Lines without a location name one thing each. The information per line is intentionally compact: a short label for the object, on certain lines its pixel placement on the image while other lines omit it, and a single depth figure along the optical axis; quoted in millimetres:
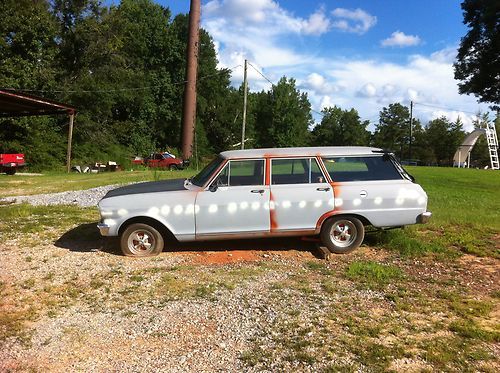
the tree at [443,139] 81750
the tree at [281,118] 90938
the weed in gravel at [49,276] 5766
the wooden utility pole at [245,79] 36272
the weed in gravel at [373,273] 5583
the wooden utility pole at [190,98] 36156
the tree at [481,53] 18047
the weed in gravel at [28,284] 5453
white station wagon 6551
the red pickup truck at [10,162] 27175
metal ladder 52250
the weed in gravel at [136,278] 5672
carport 19703
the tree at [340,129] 103000
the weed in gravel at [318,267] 6035
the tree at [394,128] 94562
